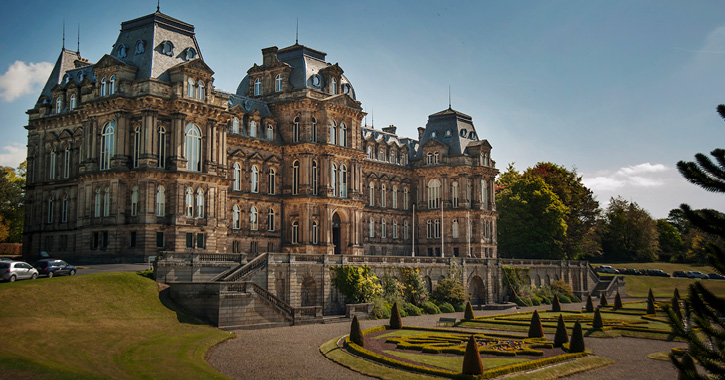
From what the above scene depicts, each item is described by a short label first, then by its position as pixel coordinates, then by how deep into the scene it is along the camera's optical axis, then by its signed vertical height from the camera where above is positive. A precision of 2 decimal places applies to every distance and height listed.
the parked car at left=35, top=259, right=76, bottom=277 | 44.47 -1.71
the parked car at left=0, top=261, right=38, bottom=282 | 40.66 -1.80
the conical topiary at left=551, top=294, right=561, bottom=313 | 65.44 -6.45
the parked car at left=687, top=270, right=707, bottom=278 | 97.69 -4.94
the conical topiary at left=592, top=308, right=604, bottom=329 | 50.66 -6.25
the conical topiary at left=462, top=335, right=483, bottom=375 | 30.95 -5.75
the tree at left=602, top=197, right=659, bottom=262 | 115.50 +1.05
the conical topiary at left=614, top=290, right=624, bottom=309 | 68.06 -6.41
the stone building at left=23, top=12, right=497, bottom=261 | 57.41 +8.18
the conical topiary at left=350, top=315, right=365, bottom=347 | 38.53 -5.50
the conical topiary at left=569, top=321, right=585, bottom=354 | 38.97 -5.99
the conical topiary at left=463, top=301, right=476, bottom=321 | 55.72 -6.15
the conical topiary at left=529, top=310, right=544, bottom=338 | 44.69 -5.94
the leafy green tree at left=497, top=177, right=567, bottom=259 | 92.12 +3.06
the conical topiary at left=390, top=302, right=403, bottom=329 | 47.67 -5.64
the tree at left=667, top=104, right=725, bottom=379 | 13.70 -1.04
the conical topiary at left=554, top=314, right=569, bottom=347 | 41.62 -6.03
